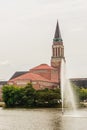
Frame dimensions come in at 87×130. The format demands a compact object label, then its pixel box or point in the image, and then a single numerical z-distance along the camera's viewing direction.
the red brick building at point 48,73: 140.75
